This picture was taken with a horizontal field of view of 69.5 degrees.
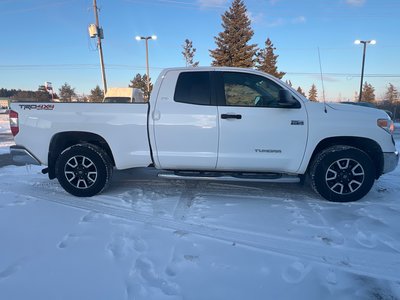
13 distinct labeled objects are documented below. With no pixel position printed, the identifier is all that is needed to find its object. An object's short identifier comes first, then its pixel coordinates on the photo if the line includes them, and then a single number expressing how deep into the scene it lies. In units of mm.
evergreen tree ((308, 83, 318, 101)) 78069
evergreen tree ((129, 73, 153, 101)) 62028
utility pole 19156
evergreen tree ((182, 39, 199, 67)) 41609
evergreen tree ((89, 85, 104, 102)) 69150
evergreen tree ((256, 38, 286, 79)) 36875
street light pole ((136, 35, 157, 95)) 26469
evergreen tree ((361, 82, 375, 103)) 55156
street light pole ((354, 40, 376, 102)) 23762
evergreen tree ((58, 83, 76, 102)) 68125
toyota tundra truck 4172
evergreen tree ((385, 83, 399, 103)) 54812
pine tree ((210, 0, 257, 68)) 30188
